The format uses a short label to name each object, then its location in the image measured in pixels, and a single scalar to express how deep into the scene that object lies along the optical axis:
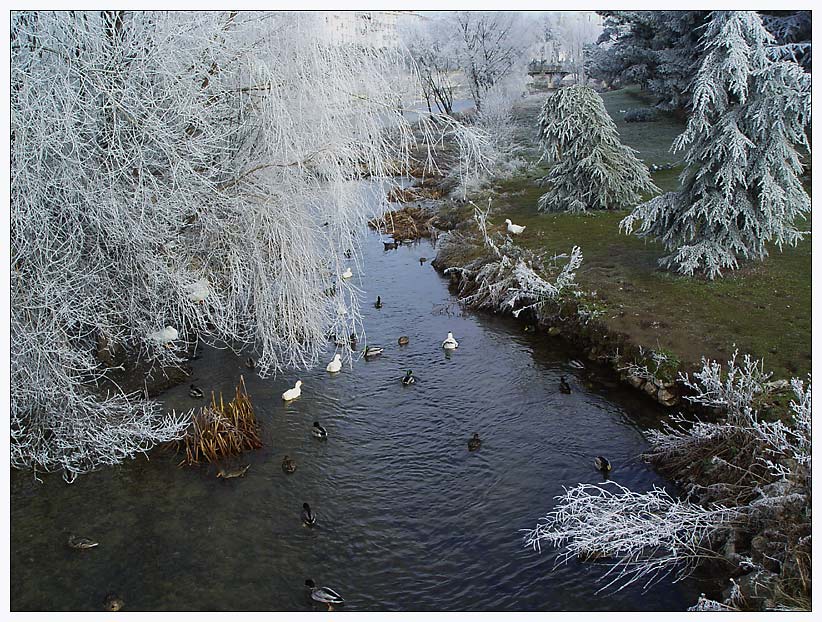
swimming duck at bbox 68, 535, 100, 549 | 7.00
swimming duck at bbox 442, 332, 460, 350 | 11.70
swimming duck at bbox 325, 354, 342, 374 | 10.94
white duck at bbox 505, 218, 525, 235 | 16.58
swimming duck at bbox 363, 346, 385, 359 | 11.43
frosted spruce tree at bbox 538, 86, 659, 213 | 17.56
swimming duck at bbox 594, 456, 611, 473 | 8.10
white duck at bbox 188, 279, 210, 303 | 8.70
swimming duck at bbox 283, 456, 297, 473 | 8.42
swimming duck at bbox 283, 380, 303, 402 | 10.14
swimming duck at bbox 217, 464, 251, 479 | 8.29
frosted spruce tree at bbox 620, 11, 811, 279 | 10.95
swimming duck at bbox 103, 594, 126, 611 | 6.22
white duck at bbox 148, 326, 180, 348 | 9.10
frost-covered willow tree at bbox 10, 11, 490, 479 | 7.10
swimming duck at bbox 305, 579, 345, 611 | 6.30
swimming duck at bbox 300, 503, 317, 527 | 7.48
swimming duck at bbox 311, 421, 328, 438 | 9.18
